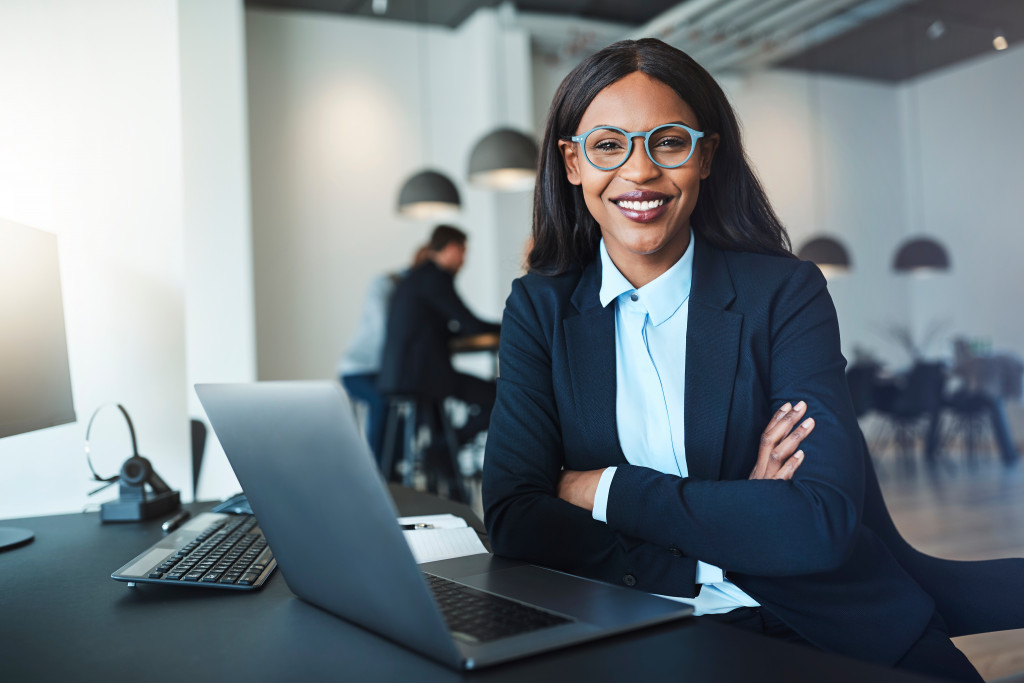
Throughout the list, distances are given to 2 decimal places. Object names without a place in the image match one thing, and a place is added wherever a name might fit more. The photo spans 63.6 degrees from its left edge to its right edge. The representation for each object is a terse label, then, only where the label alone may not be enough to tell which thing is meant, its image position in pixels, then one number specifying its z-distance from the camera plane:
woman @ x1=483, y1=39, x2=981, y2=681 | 1.04
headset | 1.51
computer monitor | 1.34
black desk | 0.66
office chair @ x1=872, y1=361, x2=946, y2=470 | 6.93
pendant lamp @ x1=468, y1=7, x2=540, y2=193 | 4.76
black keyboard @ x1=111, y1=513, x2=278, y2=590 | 0.98
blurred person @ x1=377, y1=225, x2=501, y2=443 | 4.48
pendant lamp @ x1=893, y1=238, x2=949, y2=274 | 7.23
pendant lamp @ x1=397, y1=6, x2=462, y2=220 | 5.23
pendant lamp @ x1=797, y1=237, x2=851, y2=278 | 6.72
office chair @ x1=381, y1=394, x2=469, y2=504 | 4.80
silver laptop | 0.65
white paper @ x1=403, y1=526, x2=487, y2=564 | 1.06
